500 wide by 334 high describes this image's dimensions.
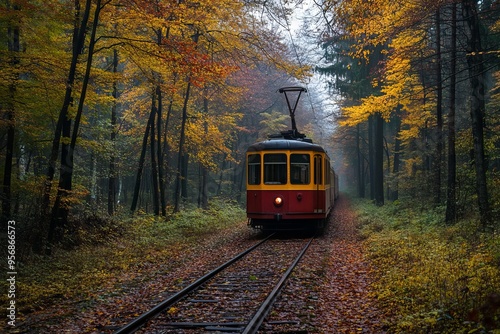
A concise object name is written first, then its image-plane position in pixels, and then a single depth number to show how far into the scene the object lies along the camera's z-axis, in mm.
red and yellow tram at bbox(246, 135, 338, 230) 13664
